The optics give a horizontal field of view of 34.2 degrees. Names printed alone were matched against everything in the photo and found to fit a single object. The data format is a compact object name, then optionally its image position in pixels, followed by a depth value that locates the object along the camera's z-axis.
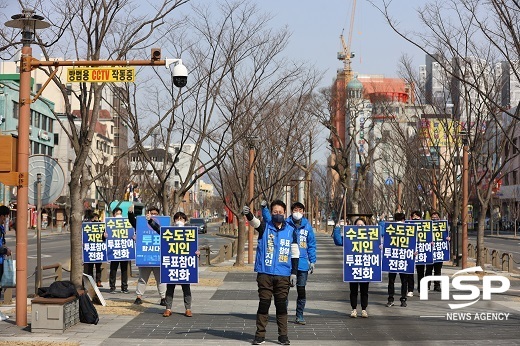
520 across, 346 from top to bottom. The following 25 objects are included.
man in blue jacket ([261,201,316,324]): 13.41
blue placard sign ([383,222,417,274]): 16.50
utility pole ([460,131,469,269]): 25.69
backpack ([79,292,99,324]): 12.92
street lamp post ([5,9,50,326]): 12.70
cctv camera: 13.05
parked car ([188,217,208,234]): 75.03
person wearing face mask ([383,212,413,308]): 16.03
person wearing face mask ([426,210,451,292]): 19.03
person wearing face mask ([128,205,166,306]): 15.85
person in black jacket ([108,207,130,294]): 18.64
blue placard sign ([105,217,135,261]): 18.83
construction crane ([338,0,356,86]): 177.00
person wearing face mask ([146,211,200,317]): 14.17
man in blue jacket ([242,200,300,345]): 11.11
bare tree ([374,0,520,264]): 23.05
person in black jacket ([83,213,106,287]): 19.67
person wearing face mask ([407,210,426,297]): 18.42
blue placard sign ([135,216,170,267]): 16.19
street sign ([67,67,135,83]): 12.80
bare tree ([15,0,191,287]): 15.40
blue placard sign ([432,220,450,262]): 18.66
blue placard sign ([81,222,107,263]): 18.95
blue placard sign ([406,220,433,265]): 18.28
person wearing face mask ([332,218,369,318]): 14.23
